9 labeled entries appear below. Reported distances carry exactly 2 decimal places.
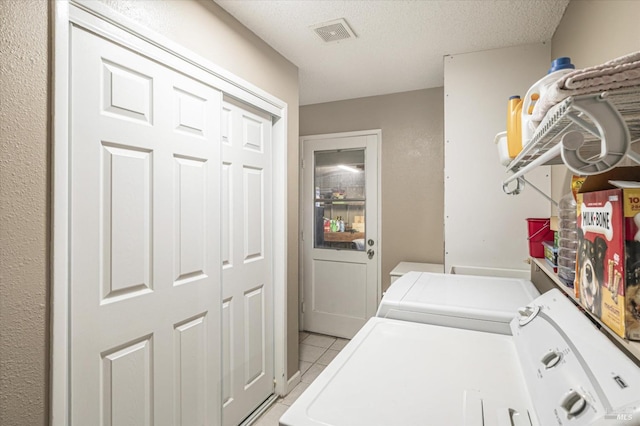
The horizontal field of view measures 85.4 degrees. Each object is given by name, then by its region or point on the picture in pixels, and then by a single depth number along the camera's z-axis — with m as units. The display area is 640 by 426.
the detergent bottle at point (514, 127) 1.38
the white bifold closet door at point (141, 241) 1.24
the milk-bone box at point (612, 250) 0.63
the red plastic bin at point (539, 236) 1.68
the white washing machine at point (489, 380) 0.63
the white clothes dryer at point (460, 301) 1.36
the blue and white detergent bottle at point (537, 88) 0.89
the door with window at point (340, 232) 3.46
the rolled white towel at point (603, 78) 0.52
